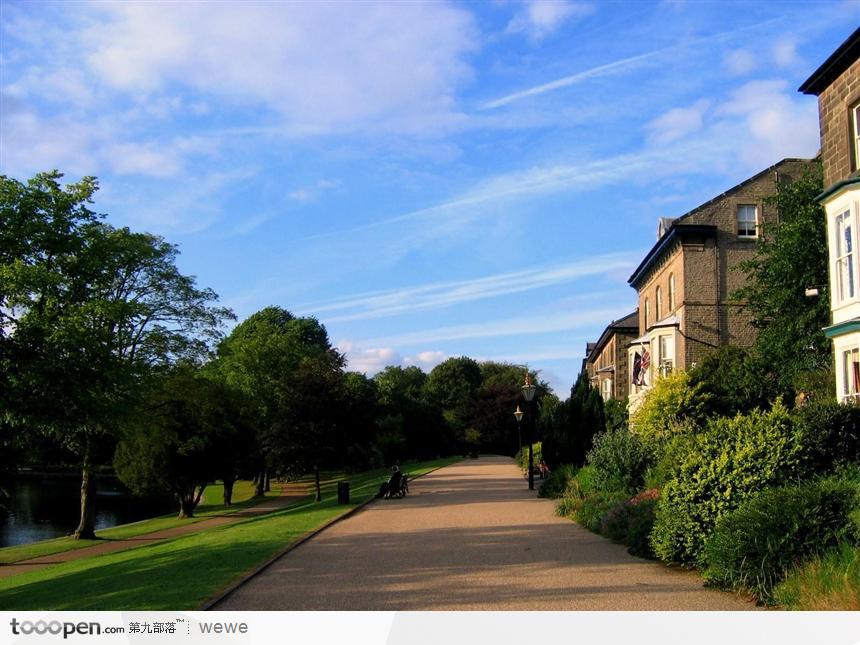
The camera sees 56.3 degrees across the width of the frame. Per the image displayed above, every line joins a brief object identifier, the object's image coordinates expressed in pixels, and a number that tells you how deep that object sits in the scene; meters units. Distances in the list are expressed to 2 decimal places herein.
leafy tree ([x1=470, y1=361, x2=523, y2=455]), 75.44
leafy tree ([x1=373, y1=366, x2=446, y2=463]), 68.75
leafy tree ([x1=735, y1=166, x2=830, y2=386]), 26.72
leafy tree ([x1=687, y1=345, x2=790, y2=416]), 26.06
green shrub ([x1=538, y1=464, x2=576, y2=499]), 24.50
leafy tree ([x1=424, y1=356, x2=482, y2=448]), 92.13
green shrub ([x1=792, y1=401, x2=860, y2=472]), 11.10
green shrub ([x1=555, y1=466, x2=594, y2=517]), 18.97
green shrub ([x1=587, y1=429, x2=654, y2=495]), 17.88
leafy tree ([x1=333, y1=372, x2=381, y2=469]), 29.03
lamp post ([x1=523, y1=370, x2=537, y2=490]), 27.62
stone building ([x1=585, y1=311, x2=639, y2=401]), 53.19
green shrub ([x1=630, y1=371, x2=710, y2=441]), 24.17
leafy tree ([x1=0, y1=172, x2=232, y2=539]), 18.14
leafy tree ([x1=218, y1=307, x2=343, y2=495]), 28.62
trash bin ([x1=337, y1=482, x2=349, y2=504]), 24.89
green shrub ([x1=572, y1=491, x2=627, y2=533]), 15.82
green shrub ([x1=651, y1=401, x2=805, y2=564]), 10.51
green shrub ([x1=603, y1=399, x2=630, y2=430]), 31.04
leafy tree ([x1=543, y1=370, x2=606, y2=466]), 26.81
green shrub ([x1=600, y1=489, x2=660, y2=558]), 12.37
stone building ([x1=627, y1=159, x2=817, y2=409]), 33.84
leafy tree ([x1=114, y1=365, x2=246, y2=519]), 32.53
